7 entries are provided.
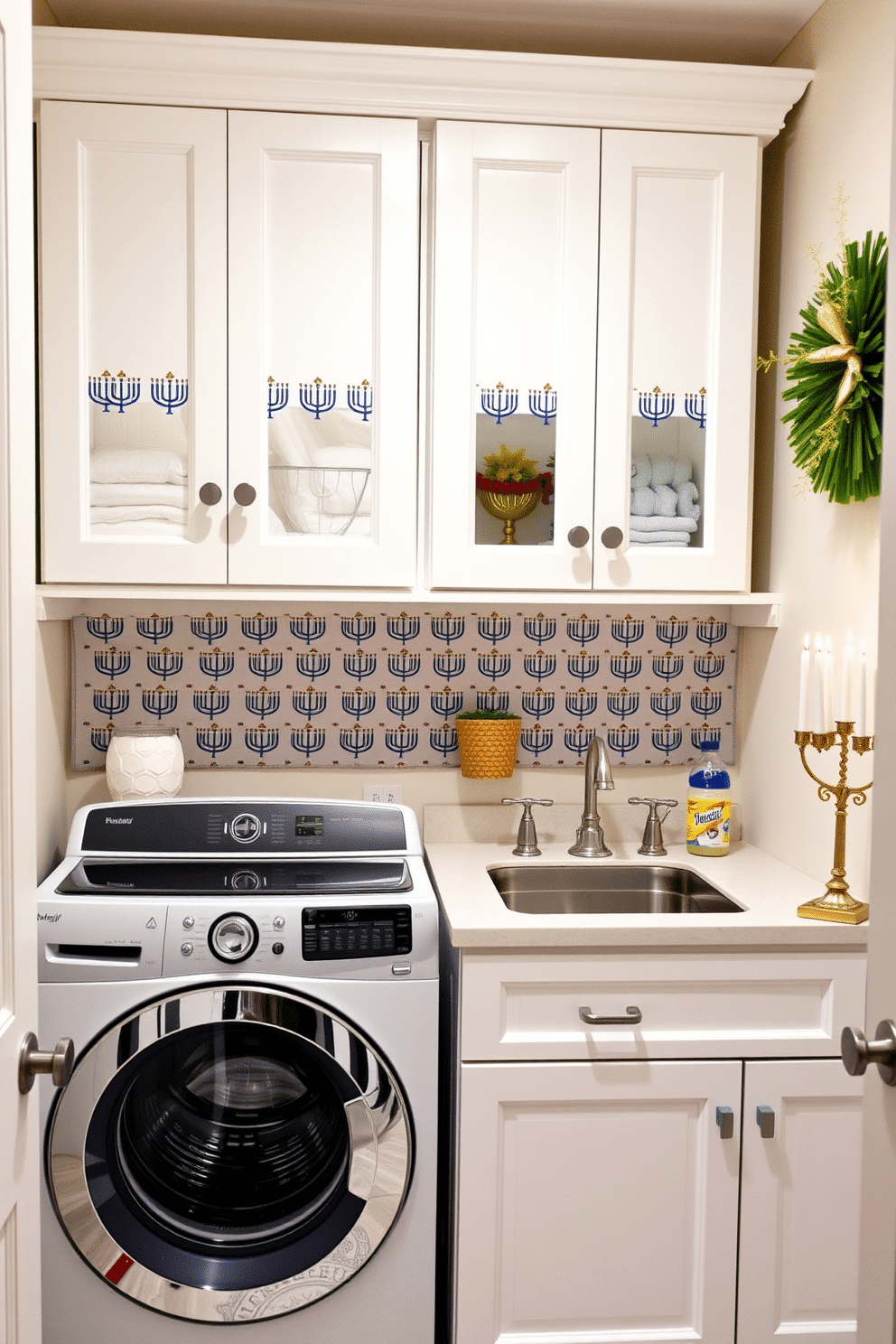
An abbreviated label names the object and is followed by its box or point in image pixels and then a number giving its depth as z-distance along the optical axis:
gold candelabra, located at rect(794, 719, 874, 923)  1.87
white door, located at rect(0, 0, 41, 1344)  1.01
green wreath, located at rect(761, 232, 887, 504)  1.85
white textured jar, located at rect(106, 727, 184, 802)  2.25
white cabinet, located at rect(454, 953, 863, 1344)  1.87
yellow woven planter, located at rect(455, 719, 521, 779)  2.38
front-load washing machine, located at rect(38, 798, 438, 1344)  1.82
